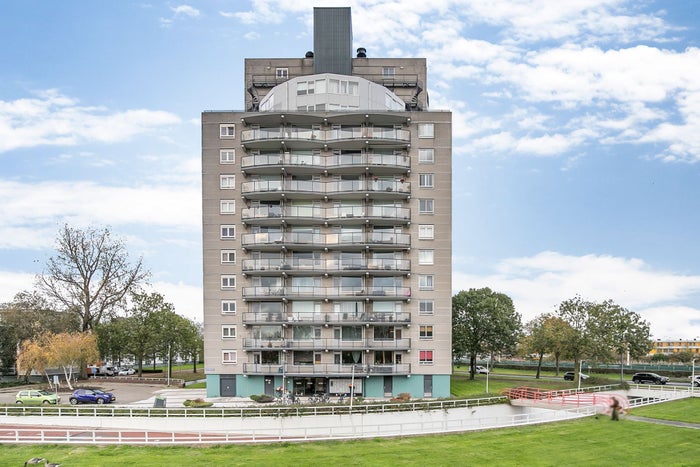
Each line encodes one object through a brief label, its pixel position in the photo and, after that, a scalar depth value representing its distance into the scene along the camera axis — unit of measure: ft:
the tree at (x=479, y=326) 252.01
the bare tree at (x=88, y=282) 256.73
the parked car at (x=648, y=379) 238.48
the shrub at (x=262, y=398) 186.50
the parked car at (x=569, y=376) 262.80
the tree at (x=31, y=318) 264.31
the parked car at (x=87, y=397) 181.68
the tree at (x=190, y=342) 299.79
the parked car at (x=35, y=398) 179.24
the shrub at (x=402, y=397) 174.09
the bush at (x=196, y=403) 169.58
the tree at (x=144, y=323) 256.01
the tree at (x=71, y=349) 221.46
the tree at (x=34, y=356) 220.84
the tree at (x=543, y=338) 250.98
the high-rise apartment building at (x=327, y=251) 198.49
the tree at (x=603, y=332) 223.10
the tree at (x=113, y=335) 265.34
